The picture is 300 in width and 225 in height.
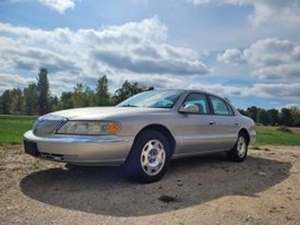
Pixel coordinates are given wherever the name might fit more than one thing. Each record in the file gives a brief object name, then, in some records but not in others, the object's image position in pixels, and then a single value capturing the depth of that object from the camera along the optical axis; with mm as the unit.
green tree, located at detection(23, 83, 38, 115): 58467
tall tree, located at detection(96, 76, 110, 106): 39609
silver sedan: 3731
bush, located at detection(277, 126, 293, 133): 39376
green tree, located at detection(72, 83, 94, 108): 42441
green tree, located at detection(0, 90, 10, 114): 65627
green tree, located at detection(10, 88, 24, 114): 62206
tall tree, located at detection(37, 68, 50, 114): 58239
